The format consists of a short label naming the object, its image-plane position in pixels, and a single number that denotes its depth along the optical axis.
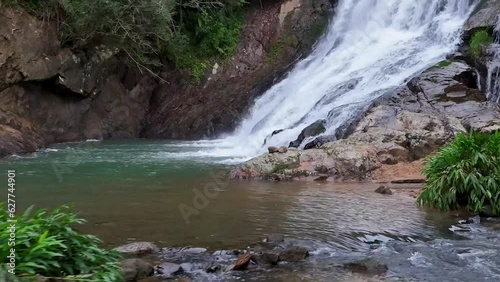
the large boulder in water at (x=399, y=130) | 13.11
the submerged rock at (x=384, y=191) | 11.02
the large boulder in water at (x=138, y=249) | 6.52
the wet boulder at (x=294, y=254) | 6.57
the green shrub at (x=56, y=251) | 3.98
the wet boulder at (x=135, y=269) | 5.57
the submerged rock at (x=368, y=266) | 6.21
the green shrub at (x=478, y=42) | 17.53
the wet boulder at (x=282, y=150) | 13.75
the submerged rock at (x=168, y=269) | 6.02
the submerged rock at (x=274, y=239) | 7.23
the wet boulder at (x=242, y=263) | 6.21
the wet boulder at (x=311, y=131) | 16.60
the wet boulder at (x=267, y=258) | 6.43
